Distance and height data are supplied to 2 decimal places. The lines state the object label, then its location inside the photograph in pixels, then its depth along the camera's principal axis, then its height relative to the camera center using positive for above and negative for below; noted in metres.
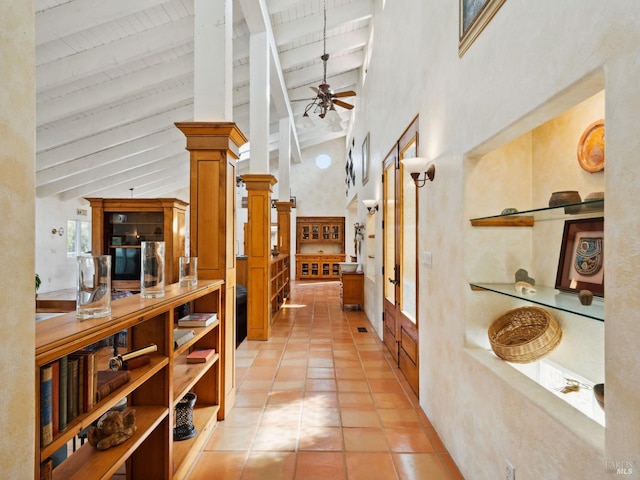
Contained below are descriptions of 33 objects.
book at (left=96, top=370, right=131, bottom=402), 1.35 -0.56
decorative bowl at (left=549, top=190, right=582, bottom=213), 1.39 +0.16
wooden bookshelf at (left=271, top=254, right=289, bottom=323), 6.05 -0.83
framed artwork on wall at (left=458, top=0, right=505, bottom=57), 1.68 +1.14
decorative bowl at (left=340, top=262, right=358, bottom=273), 7.06 -0.54
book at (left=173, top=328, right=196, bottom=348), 2.02 -0.57
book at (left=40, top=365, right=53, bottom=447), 1.02 -0.48
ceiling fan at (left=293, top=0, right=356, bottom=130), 5.50 +2.23
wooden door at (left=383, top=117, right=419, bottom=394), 3.21 -0.26
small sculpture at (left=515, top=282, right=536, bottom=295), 1.71 -0.24
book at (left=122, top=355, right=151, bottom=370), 1.62 -0.57
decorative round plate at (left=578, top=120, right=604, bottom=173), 1.61 +0.43
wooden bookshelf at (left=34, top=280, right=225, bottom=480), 1.10 -0.70
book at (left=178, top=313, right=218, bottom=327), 2.29 -0.52
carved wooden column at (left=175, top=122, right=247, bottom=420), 2.64 +0.33
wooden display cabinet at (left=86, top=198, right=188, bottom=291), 5.75 +0.20
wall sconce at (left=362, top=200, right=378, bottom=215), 5.59 +0.57
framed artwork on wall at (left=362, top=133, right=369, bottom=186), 6.49 +1.53
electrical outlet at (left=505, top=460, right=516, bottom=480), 1.47 -0.98
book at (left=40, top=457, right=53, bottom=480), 1.03 -0.68
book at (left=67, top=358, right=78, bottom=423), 1.17 -0.49
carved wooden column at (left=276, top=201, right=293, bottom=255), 8.35 +0.24
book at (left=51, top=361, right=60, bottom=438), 1.08 -0.48
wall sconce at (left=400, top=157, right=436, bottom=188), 2.60 +0.55
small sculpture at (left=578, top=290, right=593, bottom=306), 1.28 -0.22
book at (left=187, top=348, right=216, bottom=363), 2.34 -0.78
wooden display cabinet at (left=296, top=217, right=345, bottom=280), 12.43 -0.24
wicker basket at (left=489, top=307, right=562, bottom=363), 1.70 -0.49
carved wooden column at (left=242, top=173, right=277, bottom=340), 4.93 +0.04
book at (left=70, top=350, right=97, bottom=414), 1.22 -0.49
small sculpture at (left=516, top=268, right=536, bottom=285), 1.84 -0.20
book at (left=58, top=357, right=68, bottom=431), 1.12 -0.50
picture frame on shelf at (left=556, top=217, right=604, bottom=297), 1.57 -0.09
